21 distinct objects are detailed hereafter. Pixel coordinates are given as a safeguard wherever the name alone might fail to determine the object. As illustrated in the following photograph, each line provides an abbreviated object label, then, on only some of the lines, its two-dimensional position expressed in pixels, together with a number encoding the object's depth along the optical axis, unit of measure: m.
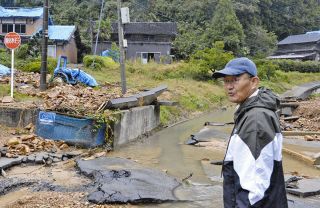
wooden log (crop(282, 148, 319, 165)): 10.70
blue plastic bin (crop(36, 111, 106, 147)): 11.13
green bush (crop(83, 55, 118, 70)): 30.30
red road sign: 13.56
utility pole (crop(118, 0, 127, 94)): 16.00
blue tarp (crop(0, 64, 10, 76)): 18.64
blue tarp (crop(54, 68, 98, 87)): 17.31
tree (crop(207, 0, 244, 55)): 46.28
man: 2.74
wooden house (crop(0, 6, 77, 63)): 39.09
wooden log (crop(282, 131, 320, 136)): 15.57
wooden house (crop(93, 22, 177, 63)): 42.28
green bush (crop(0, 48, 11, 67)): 26.44
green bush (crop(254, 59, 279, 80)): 39.66
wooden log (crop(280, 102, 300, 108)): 22.34
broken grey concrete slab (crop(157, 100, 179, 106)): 16.60
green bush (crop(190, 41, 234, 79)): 32.12
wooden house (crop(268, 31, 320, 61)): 57.09
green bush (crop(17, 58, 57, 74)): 23.12
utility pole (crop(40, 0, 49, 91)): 14.39
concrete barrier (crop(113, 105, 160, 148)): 12.16
